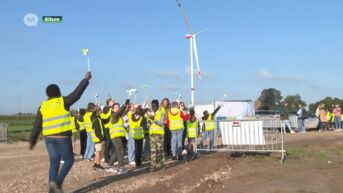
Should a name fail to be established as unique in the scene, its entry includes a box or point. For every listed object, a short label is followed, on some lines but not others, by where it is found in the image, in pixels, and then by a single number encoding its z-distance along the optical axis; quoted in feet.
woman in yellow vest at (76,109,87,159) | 50.82
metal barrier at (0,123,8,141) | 90.07
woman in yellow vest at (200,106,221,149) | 50.98
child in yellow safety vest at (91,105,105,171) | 39.32
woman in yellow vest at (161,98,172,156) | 50.37
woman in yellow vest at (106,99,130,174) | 38.01
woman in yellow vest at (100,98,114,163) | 43.16
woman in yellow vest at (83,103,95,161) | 46.72
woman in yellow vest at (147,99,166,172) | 38.73
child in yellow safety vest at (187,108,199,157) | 50.96
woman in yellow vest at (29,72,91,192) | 26.30
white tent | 97.55
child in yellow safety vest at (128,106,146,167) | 41.39
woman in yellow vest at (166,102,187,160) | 44.37
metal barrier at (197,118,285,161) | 44.81
